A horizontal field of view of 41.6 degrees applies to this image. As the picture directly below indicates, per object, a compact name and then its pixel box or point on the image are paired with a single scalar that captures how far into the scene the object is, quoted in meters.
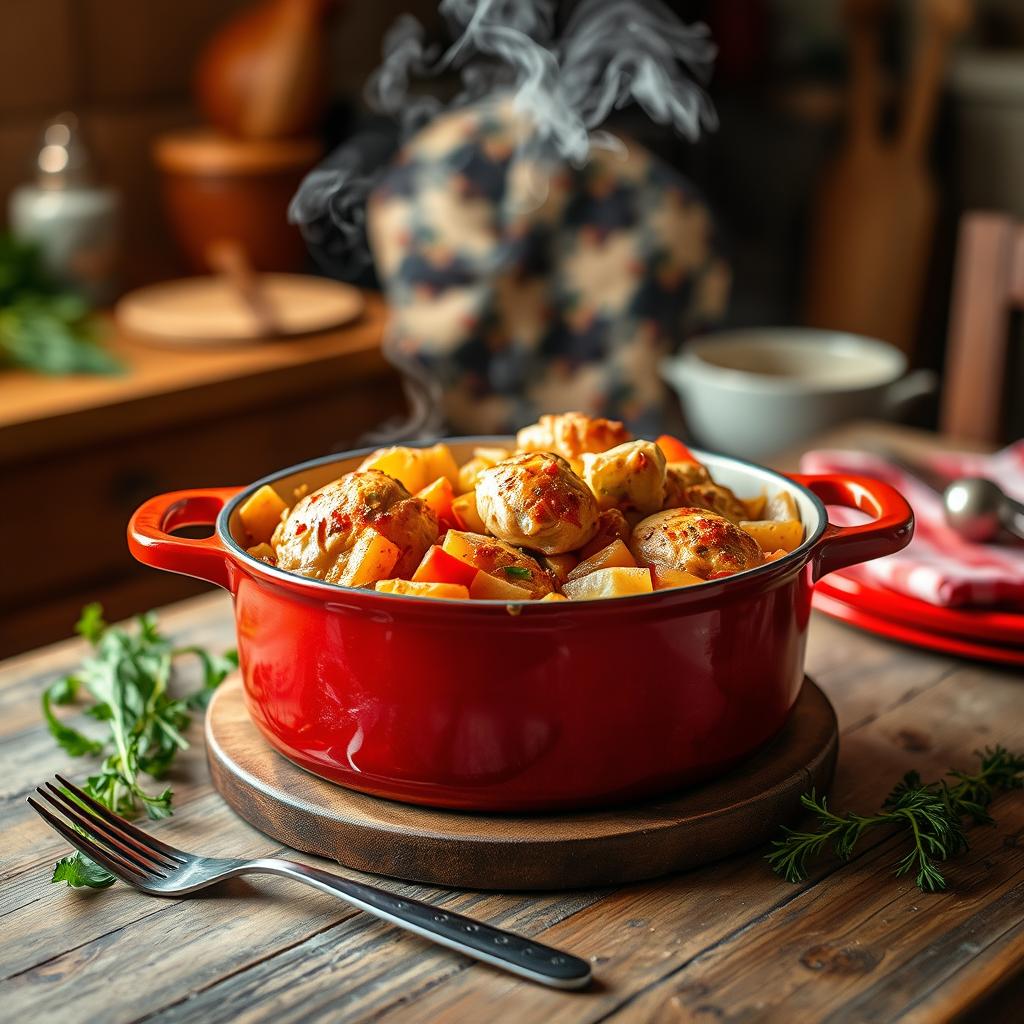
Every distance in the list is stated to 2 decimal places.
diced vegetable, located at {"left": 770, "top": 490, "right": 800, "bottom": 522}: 0.90
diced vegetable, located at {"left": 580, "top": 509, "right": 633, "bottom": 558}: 0.82
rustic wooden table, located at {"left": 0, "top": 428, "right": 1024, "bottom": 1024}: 0.66
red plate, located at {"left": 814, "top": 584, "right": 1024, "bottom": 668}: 1.04
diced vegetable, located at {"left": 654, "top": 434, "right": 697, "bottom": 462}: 0.95
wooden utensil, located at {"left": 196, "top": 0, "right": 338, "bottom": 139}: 2.61
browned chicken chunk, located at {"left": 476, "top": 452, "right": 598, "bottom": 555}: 0.77
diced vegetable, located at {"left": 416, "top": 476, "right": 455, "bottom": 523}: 0.85
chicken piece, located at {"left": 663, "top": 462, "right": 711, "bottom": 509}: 0.87
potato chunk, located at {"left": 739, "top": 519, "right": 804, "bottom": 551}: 0.86
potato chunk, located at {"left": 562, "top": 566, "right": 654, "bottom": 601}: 0.75
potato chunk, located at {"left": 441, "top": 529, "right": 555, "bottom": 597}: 0.76
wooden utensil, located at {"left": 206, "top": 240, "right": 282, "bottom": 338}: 2.31
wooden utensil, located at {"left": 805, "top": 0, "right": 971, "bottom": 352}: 2.93
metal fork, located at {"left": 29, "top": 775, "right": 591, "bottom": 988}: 0.68
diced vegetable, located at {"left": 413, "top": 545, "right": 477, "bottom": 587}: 0.75
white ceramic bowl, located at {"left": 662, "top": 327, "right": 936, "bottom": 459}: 1.91
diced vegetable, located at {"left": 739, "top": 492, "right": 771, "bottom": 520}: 0.92
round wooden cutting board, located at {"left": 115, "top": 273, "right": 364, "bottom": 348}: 2.29
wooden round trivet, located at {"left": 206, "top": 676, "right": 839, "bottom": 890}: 0.75
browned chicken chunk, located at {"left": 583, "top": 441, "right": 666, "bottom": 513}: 0.83
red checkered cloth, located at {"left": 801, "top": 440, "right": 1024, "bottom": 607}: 1.06
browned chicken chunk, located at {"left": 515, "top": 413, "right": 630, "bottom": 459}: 0.91
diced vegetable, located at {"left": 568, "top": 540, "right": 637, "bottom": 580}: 0.79
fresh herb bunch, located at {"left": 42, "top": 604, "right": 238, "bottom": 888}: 0.84
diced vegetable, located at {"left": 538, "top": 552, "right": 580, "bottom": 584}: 0.80
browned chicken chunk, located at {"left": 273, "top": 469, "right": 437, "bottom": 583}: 0.77
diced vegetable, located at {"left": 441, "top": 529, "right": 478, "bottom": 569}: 0.77
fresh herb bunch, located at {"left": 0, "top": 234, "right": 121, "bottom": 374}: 2.08
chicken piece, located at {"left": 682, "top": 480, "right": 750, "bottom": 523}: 0.88
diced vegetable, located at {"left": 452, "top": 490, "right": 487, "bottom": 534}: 0.84
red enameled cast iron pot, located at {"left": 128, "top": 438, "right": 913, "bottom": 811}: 0.72
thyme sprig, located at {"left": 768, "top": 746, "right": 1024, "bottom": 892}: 0.77
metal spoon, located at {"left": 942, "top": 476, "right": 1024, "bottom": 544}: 1.16
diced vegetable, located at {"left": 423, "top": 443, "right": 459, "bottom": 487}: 0.92
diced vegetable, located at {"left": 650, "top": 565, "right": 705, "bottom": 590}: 0.76
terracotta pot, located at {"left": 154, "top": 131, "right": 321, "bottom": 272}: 2.63
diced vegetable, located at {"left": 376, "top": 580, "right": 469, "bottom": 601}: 0.73
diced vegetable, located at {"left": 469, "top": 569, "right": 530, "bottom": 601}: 0.75
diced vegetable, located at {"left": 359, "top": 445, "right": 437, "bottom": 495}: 0.90
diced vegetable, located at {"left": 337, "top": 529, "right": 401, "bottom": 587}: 0.76
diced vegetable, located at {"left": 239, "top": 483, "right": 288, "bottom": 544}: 0.87
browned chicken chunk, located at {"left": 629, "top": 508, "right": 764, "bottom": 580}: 0.78
